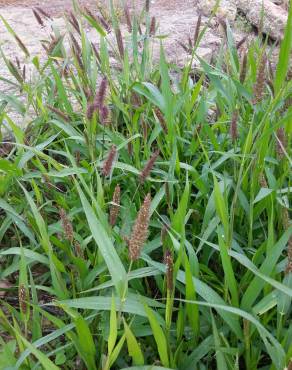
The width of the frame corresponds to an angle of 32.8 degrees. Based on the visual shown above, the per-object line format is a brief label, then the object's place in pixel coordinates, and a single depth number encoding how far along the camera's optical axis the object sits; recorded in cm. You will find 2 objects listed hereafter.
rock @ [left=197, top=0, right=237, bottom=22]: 410
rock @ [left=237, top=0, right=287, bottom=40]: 409
